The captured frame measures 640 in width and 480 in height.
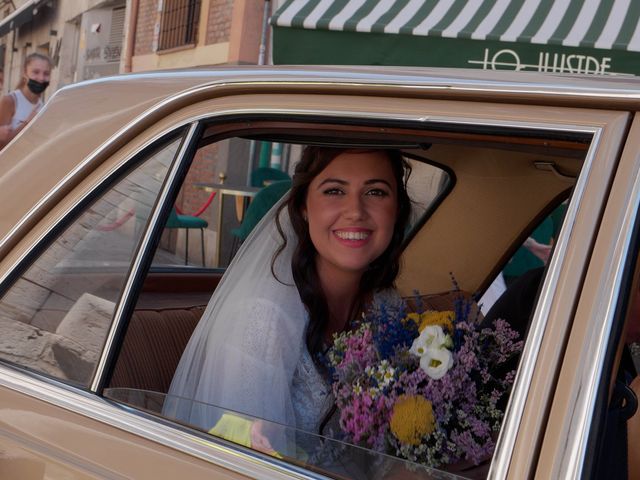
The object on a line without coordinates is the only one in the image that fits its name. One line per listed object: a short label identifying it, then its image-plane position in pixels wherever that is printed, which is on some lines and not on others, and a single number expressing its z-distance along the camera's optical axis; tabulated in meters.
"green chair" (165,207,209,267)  1.64
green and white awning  4.61
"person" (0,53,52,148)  7.52
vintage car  1.15
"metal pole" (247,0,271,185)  11.59
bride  1.98
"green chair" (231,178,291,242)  3.48
